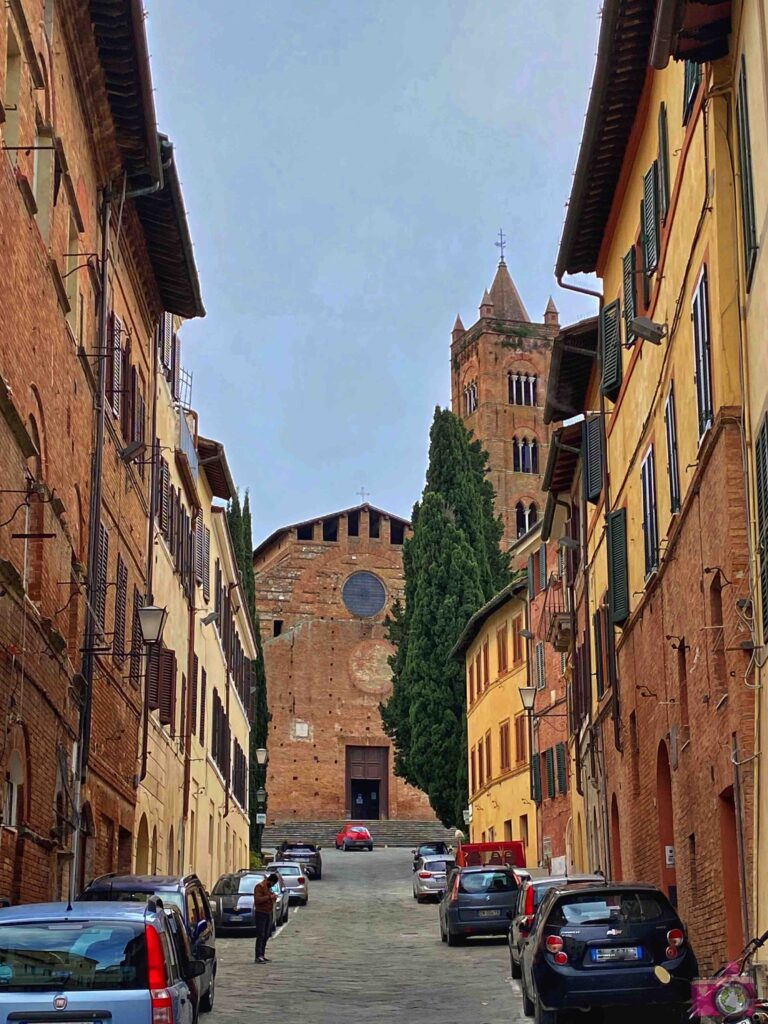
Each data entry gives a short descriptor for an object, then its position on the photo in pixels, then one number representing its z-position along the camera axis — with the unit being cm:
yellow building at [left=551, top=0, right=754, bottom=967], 1352
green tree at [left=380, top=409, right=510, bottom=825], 5447
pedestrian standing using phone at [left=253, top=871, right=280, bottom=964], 2416
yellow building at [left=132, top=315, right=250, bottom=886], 2708
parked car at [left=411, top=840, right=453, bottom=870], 5311
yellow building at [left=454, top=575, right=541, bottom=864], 4484
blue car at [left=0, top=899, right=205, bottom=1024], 938
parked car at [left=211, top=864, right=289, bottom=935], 2988
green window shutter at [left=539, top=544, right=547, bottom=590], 4112
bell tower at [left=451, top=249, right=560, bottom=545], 8900
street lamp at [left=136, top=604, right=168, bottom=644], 2134
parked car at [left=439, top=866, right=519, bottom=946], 2662
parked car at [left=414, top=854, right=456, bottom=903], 4116
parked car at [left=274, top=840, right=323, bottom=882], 5125
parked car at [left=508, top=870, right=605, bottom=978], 1912
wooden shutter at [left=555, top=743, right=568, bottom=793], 3788
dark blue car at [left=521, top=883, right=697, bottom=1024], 1360
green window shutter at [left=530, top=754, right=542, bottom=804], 4147
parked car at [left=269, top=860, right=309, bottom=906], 3988
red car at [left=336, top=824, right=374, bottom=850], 6688
